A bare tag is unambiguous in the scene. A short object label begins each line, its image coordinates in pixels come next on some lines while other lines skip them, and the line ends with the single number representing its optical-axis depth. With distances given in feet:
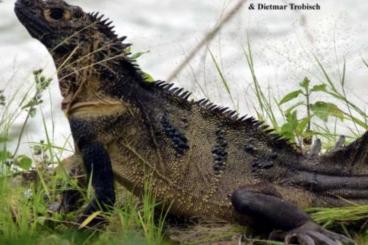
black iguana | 40.86
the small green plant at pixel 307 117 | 45.37
